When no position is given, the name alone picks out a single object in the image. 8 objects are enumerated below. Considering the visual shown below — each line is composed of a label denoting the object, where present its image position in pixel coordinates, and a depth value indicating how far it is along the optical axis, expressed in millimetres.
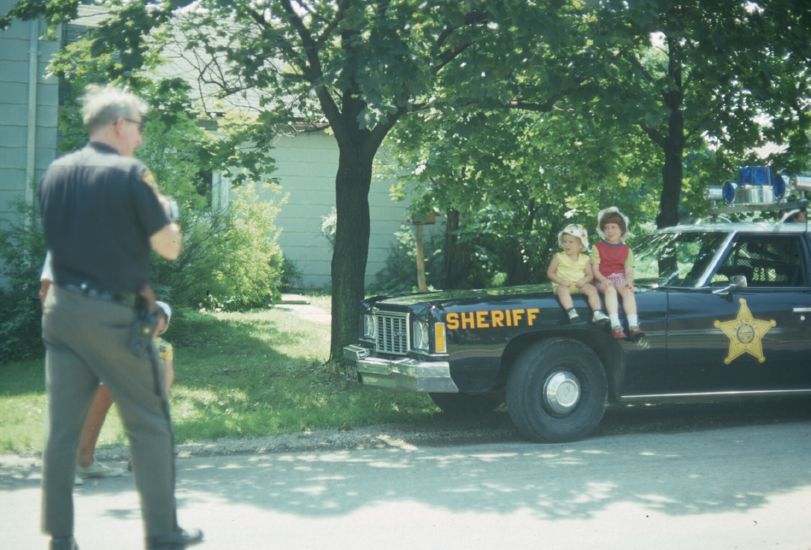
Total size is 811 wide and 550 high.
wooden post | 18859
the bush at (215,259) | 12367
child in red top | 7434
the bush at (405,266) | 20359
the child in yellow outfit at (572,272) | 7383
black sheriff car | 7215
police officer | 3926
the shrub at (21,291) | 11117
